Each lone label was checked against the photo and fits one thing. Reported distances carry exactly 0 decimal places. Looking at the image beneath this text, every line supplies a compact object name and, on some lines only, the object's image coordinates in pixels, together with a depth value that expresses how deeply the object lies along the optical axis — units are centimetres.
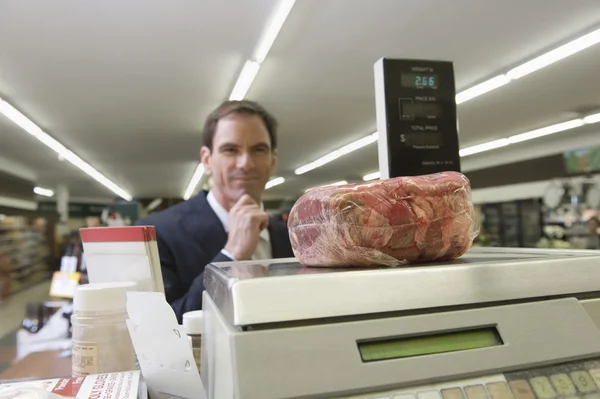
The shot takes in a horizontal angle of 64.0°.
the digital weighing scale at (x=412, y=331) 37
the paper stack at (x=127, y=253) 65
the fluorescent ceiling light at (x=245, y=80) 429
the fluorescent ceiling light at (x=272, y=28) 321
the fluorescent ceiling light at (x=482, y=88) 479
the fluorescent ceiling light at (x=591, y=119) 635
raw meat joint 48
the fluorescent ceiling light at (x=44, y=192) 1214
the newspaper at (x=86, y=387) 45
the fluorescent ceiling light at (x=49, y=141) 560
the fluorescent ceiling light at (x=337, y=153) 752
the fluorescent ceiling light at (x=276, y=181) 1166
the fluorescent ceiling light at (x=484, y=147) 796
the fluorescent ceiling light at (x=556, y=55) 381
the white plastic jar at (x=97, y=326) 58
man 129
